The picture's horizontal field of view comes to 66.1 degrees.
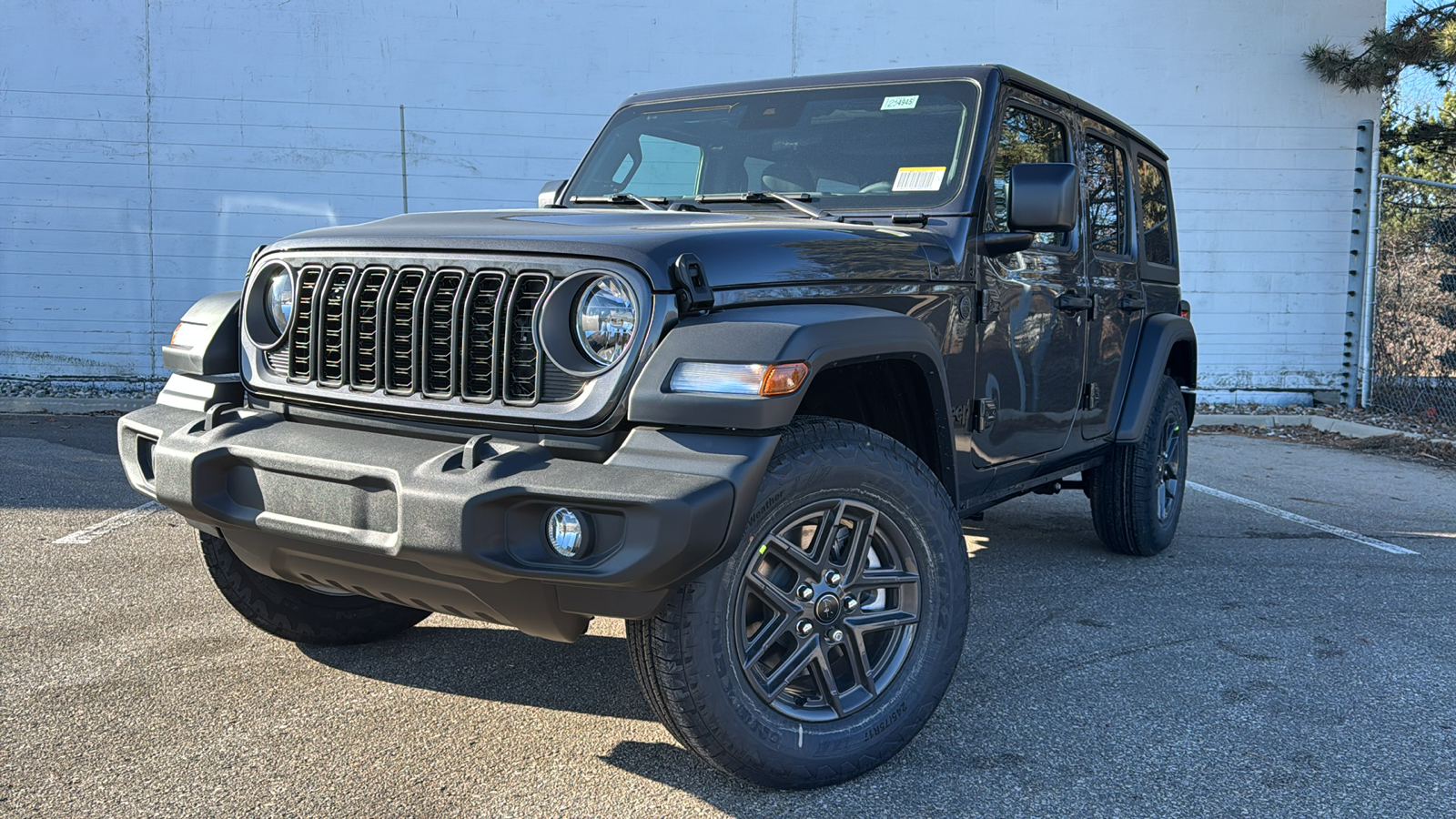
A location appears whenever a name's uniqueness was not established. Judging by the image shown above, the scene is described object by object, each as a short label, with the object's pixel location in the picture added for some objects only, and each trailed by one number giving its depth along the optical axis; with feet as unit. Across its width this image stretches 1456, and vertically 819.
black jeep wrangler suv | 7.65
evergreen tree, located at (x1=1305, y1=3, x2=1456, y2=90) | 35.42
